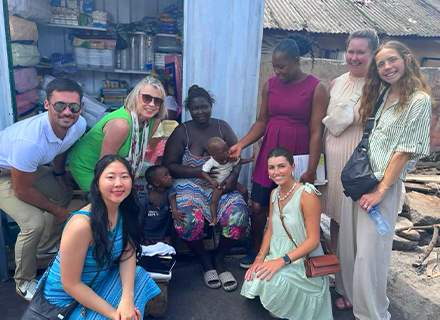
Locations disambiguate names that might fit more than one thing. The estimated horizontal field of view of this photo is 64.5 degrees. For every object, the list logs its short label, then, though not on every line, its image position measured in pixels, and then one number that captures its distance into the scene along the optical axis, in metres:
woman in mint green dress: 2.41
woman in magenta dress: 2.66
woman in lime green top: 2.62
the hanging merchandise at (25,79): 3.48
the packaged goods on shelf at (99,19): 4.44
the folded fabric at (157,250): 2.66
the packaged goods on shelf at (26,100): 3.54
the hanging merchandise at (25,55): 3.43
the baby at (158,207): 3.04
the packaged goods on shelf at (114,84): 4.74
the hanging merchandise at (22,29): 3.39
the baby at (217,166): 2.96
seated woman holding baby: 2.95
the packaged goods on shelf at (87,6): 4.43
